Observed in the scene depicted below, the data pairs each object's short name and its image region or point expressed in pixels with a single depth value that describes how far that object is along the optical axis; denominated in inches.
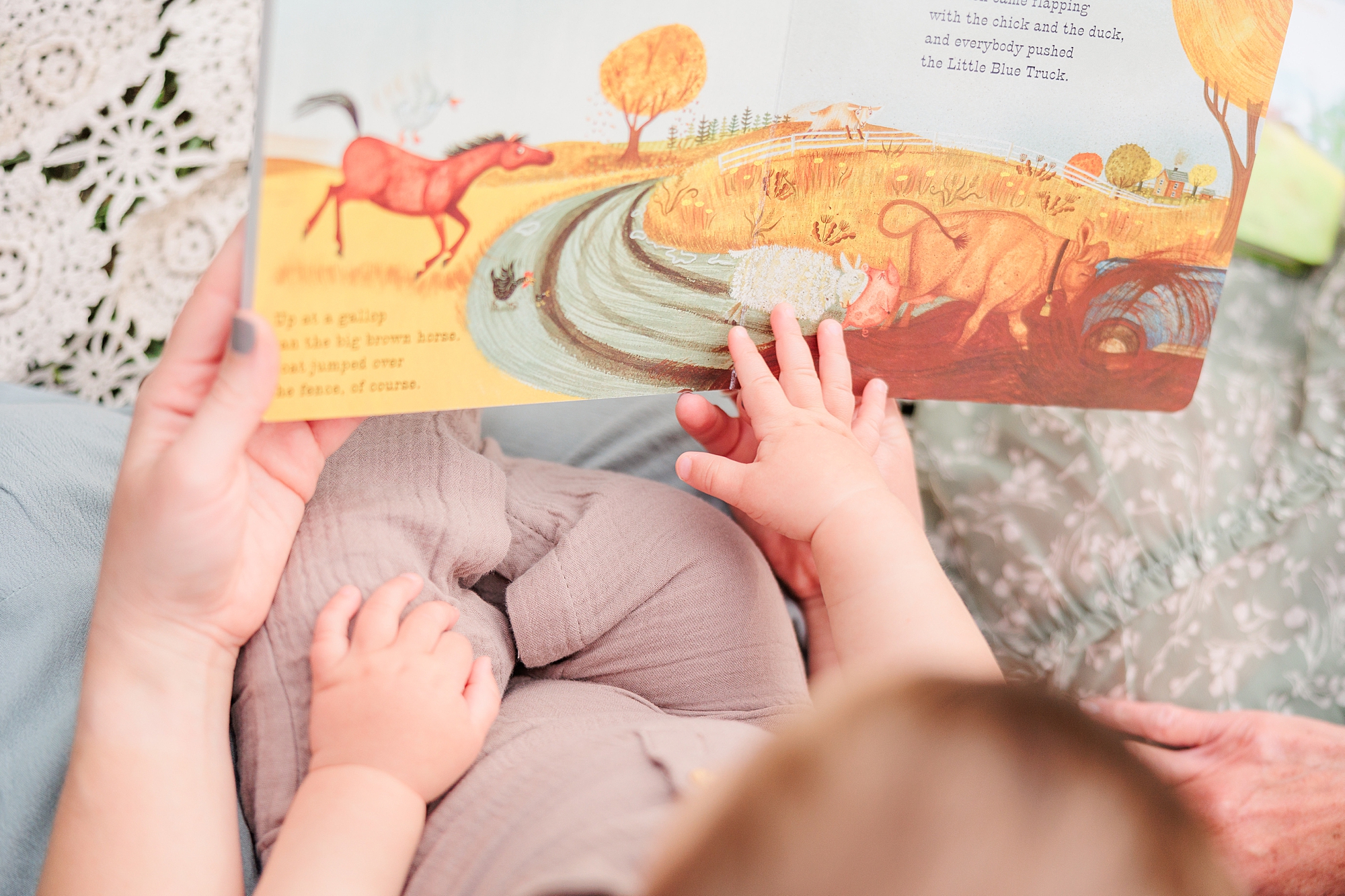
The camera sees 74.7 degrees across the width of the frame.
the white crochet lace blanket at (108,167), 33.0
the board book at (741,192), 19.3
